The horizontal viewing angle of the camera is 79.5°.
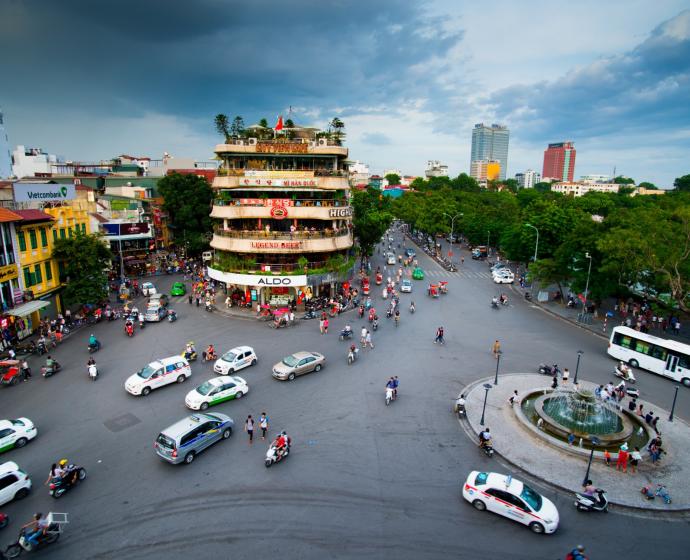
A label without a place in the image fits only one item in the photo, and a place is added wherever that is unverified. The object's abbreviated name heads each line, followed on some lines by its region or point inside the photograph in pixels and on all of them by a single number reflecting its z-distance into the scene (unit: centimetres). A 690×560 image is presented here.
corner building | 3812
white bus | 2481
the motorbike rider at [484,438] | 1739
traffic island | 1564
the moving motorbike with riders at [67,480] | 1463
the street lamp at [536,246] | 4531
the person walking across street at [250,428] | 1777
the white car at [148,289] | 4344
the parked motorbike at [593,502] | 1441
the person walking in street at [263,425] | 1800
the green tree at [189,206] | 5978
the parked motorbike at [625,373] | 2480
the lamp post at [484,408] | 1953
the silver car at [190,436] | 1619
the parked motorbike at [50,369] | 2469
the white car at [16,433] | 1728
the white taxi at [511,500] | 1350
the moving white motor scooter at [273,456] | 1630
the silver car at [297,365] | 2402
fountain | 1885
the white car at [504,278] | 5159
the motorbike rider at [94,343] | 2828
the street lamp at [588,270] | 3574
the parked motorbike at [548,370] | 2538
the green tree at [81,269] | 3412
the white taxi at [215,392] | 2067
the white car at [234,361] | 2477
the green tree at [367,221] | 5641
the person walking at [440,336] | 3061
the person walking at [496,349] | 2808
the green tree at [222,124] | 6444
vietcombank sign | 3356
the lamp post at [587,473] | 1548
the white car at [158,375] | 2220
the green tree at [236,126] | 6303
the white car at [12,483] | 1414
